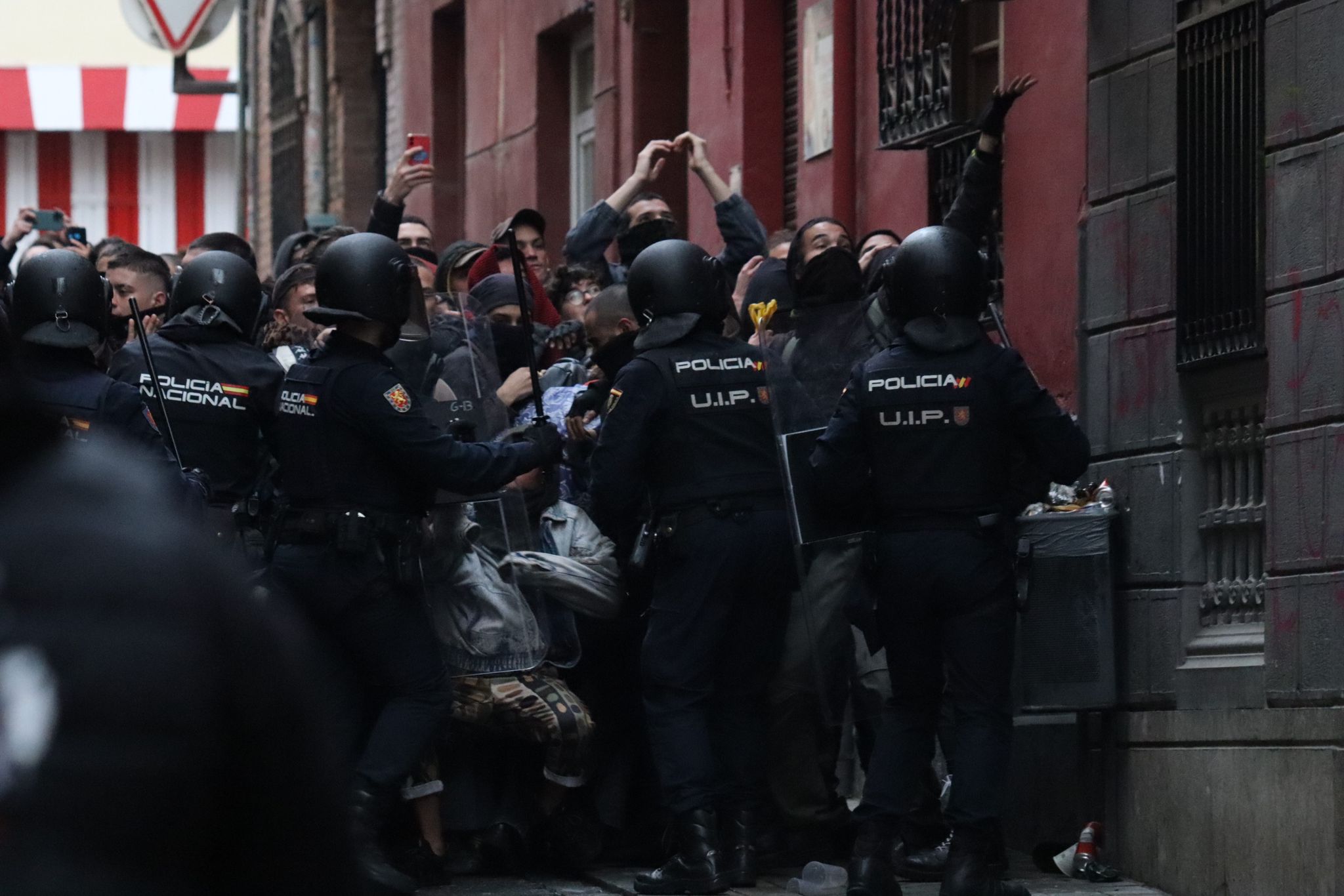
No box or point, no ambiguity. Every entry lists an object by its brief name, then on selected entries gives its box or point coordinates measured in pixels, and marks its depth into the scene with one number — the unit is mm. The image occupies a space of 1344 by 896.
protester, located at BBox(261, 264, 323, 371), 16041
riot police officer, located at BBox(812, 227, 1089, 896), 12941
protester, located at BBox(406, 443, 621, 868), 14521
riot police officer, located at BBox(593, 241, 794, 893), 13874
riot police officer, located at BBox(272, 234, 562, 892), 13324
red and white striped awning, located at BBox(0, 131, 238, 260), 58053
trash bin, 14498
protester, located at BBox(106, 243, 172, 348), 16432
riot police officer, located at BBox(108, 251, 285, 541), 14017
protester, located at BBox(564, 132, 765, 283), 17741
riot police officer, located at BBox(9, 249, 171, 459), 12911
